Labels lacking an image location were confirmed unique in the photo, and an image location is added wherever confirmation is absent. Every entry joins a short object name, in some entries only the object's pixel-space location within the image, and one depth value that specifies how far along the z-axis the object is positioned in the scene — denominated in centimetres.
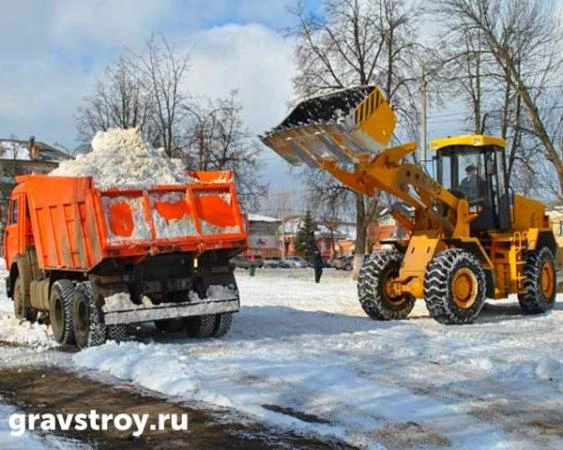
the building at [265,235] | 9775
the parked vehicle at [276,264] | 6937
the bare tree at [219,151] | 3381
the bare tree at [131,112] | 3331
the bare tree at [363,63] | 3159
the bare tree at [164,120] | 3288
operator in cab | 1531
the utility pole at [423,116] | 2725
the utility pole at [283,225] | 9912
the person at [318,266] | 3008
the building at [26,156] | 8146
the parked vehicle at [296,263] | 7141
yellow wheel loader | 1306
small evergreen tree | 8807
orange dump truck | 1116
